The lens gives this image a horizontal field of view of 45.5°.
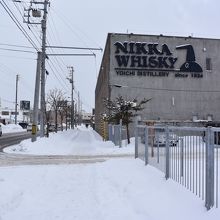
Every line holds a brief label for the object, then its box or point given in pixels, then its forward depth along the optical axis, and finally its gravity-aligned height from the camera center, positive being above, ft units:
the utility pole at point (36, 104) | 58.51 +2.85
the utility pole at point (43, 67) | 64.94 +12.31
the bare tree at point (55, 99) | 108.00 +7.96
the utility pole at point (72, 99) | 168.31 +11.75
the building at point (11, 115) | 290.68 +1.55
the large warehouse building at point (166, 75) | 79.60 +13.70
